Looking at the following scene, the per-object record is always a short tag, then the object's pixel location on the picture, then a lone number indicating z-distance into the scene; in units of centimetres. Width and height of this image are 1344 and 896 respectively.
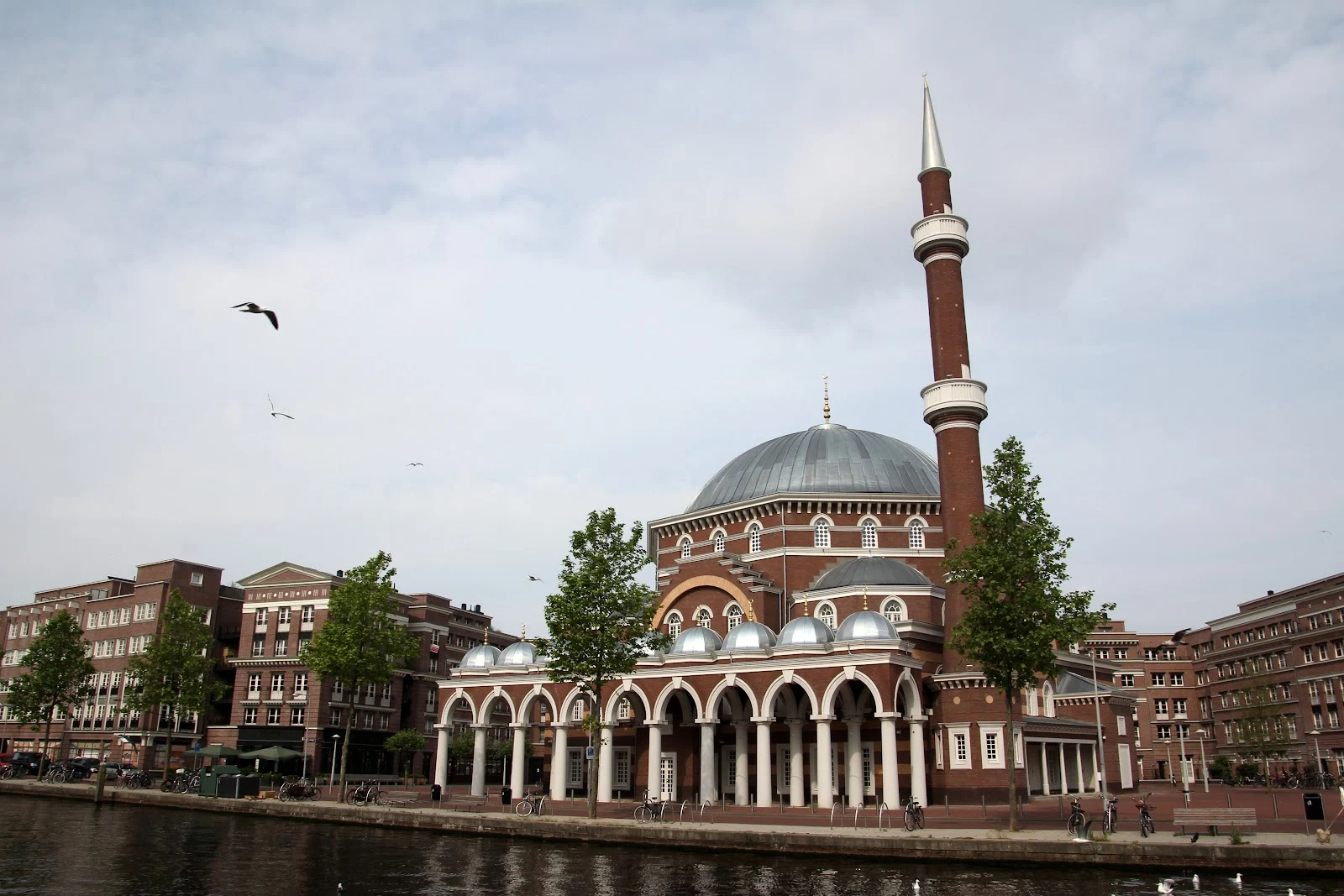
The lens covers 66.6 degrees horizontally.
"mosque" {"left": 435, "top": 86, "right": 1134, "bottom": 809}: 4403
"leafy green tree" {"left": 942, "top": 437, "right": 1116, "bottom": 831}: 3478
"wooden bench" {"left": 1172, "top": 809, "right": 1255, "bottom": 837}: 2889
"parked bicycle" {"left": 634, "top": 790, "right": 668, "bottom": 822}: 3869
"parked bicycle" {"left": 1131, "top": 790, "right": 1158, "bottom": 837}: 3012
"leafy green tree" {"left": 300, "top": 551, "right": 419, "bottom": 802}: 5166
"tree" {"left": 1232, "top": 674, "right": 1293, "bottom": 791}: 6931
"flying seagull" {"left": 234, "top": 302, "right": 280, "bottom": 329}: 2387
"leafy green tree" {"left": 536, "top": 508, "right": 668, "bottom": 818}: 4259
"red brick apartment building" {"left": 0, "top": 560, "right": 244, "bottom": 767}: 7694
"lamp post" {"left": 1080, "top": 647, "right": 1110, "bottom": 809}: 5103
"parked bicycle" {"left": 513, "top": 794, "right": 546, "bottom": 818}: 4247
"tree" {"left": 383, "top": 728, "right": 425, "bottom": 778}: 6912
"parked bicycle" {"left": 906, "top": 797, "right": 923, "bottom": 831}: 3338
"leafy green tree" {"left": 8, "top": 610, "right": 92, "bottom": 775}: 6869
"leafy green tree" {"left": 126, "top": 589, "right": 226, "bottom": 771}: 6372
